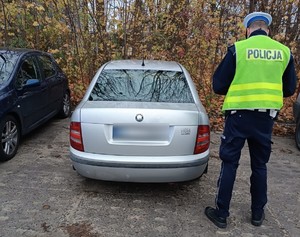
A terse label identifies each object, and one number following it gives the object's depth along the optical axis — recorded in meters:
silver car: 2.34
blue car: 3.30
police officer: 2.03
